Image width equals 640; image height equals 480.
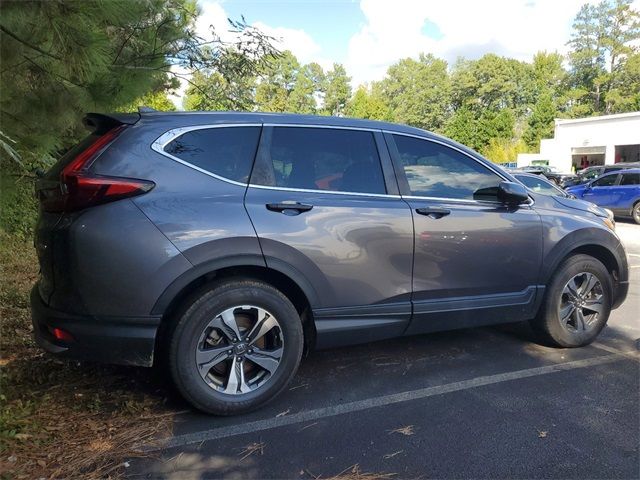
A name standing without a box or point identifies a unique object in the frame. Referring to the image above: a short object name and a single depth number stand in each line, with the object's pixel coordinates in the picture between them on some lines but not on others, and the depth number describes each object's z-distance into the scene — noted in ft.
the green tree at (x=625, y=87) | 191.62
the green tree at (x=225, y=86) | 26.30
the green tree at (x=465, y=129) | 184.89
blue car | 50.16
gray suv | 9.74
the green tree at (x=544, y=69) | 239.30
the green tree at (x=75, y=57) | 11.31
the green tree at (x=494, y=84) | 229.66
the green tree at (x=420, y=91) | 257.14
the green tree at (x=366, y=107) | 251.19
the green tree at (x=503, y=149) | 165.27
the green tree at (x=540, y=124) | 181.57
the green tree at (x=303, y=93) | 259.80
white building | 119.14
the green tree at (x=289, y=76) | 242.37
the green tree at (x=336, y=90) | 288.10
